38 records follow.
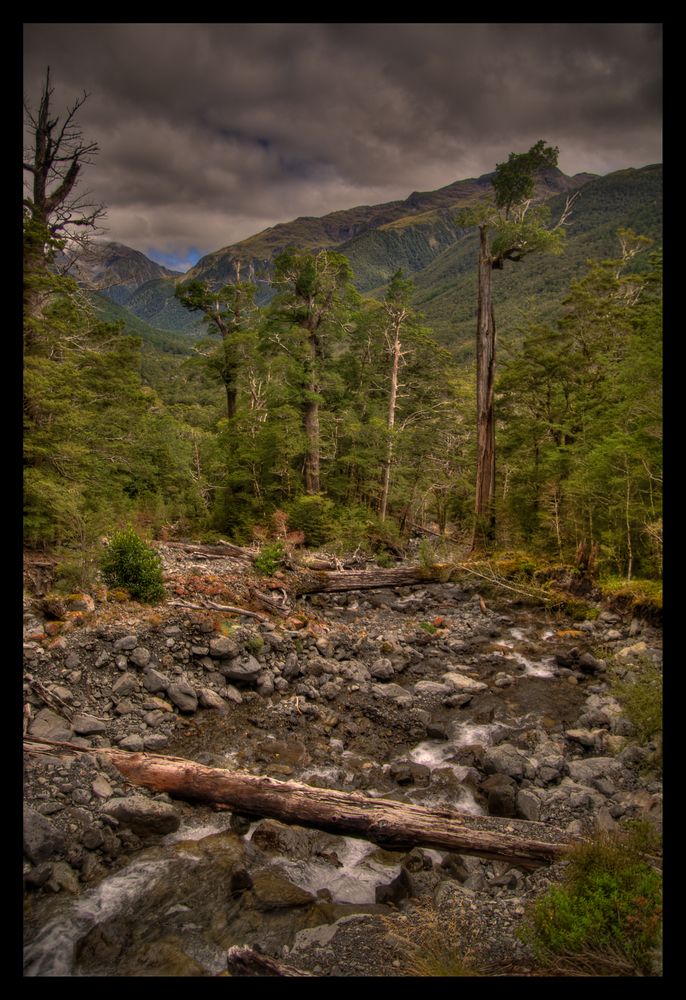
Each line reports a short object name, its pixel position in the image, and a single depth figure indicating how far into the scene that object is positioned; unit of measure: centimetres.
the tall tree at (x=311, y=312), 1733
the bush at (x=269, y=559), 1205
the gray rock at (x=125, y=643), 715
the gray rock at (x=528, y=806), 500
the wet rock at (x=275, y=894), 389
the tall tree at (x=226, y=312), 2077
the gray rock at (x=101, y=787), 462
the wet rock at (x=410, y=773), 586
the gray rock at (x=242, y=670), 769
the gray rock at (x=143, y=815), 447
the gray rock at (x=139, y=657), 711
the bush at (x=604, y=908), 254
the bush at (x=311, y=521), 1755
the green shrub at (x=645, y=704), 599
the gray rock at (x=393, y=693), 786
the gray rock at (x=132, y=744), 566
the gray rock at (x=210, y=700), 707
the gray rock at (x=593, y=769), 557
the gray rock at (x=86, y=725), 563
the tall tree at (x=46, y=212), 860
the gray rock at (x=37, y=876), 372
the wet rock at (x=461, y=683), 842
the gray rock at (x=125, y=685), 654
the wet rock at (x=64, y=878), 379
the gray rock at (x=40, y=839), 389
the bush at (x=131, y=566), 880
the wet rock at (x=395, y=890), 390
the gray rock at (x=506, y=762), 581
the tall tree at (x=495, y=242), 1253
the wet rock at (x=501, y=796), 514
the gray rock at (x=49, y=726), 534
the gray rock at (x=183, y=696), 683
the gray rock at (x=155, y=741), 587
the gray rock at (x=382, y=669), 873
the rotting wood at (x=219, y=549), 1490
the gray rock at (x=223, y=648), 784
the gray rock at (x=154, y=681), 691
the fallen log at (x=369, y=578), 1298
